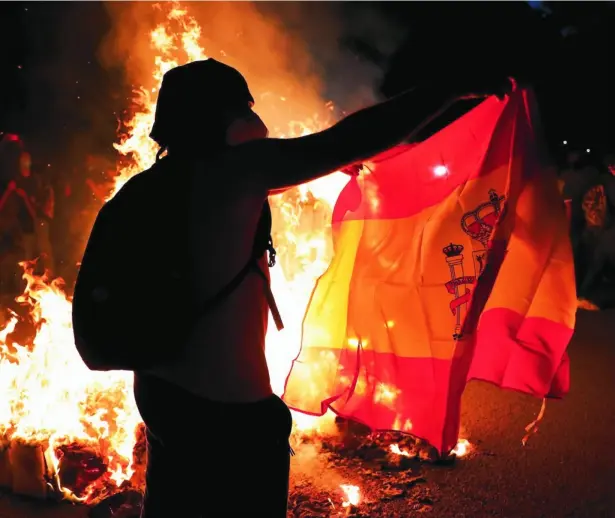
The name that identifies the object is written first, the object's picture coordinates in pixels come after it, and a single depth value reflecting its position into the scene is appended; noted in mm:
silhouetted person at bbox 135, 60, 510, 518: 1455
